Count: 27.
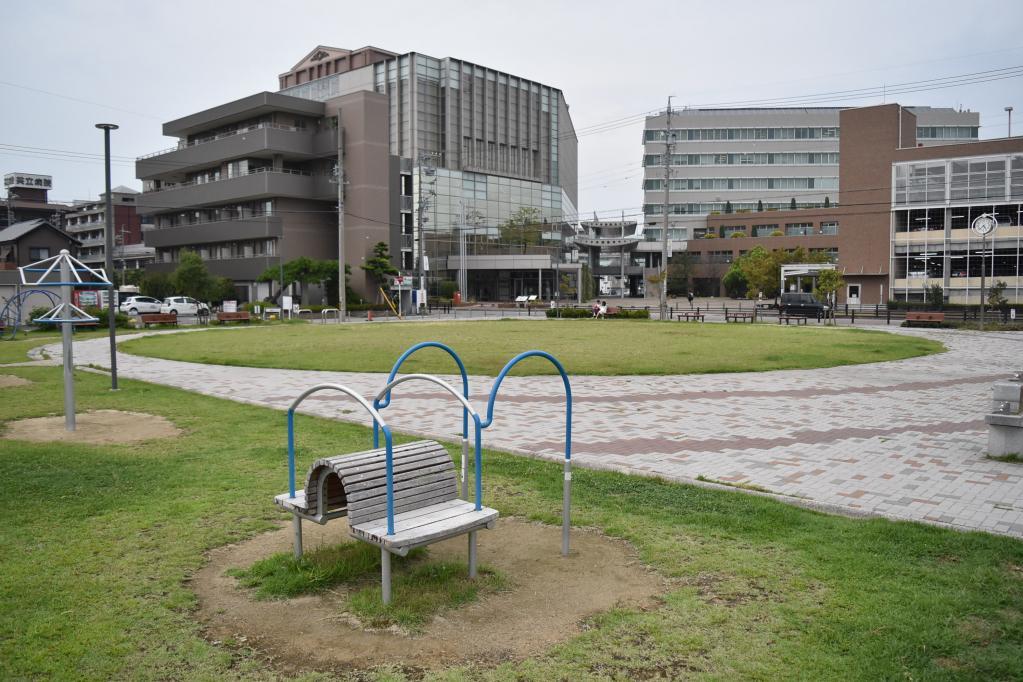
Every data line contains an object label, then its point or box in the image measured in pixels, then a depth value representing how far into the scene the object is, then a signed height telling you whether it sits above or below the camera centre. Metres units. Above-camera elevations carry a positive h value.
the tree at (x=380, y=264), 64.31 +2.81
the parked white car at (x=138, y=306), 53.19 -0.55
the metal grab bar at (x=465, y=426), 6.48 -1.09
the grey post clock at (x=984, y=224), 36.47 +3.45
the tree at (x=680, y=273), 94.06 +2.91
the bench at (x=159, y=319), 41.42 -1.14
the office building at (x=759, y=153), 105.88 +19.86
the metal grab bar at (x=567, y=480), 5.92 -1.44
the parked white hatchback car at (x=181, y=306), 50.94 -0.54
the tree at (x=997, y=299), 42.59 -0.20
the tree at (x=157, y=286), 66.00 +1.06
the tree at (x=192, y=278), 58.68 +1.53
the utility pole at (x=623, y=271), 99.72 +3.36
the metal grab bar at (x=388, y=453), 5.00 -1.04
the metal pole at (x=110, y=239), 15.08 +1.26
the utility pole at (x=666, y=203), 46.31 +5.67
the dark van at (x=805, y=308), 45.88 -0.72
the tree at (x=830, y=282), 45.88 +0.85
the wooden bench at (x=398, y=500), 5.11 -1.47
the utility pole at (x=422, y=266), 59.78 +2.51
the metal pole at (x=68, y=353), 11.00 -0.81
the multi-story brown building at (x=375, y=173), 67.38 +12.55
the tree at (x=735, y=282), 86.44 +1.64
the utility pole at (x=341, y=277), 47.46 +1.28
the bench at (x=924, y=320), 40.00 -1.26
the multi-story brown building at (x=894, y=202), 55.72 +7.19
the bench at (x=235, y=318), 44.34 -1.17
